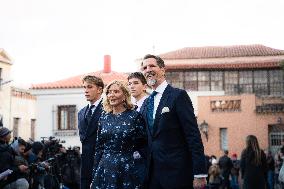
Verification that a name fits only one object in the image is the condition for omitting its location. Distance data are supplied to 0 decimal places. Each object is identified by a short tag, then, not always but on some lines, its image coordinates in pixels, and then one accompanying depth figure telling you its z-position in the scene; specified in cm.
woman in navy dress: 631
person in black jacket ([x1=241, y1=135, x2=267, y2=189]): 1234
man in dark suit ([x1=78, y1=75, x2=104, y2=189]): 748
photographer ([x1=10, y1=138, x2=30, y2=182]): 1027
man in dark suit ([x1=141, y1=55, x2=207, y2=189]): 589
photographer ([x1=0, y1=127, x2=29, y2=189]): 826
